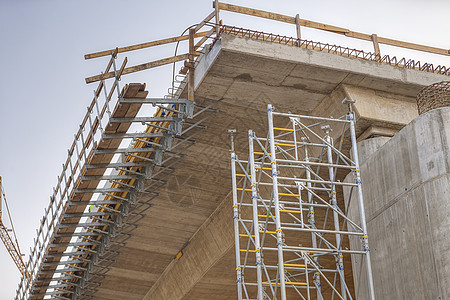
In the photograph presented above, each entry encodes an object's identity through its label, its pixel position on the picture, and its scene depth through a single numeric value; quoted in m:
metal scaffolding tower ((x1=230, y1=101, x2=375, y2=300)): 15.49
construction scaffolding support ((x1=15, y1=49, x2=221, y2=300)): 19.48
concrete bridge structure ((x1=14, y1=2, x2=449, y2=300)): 18.41
